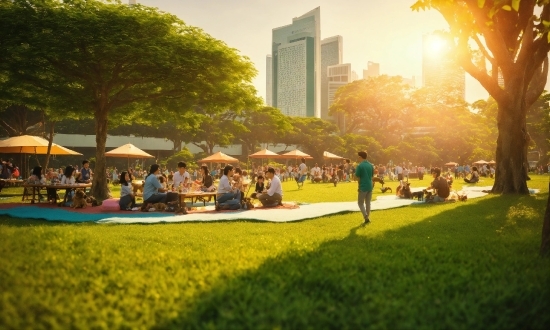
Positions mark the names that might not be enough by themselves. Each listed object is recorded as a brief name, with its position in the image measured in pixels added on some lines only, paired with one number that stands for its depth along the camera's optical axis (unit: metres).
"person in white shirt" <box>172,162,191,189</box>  15.36
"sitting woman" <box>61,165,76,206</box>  15.24
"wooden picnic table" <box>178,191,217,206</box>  12.91
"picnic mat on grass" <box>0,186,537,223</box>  11.30
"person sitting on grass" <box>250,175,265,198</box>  16.55
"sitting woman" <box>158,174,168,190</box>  16.33
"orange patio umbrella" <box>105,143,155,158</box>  23.75
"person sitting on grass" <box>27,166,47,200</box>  15.37
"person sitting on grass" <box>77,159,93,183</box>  18.36
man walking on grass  10.66
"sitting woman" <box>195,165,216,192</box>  16.08
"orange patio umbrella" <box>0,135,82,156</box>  19.77
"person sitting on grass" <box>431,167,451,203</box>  16.08
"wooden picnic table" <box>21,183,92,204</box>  14.71
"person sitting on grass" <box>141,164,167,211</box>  13.32
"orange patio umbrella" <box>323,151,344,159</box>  41.33
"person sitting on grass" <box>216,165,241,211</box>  13.65
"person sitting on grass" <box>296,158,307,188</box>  27.33
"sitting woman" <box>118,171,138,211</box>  13.40
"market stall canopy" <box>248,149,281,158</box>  34.56
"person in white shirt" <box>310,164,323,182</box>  35.34
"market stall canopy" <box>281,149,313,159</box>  36.60
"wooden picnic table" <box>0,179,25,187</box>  21.27
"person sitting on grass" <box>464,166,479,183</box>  30.36
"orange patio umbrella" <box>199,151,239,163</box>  31.92
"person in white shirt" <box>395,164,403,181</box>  34.67
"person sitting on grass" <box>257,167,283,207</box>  14.61
